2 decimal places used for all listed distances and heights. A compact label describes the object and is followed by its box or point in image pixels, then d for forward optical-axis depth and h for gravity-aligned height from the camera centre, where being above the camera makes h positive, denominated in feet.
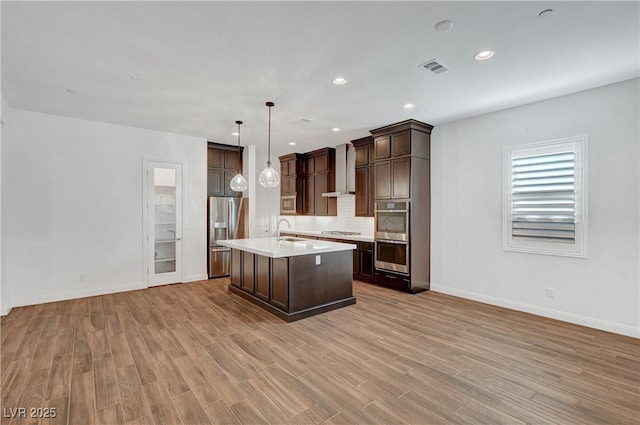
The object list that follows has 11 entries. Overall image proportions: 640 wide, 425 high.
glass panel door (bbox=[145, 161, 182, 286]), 18.72 -0.61
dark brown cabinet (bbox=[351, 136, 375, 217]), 20.51 +2.44
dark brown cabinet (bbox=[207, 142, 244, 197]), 22.21 +3.37
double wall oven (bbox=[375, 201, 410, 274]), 17.33 -1.35
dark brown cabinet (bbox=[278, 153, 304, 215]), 26.76 +2.57
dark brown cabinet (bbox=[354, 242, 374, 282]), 19.52 -3.13
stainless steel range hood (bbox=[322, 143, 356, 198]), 22.29 +3.08
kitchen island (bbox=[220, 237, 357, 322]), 13.32 -2.99
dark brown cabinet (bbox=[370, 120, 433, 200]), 17.19 +3.30
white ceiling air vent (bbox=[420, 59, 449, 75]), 10.24 +5.01
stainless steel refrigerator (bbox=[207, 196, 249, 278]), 21.22 -0.94
